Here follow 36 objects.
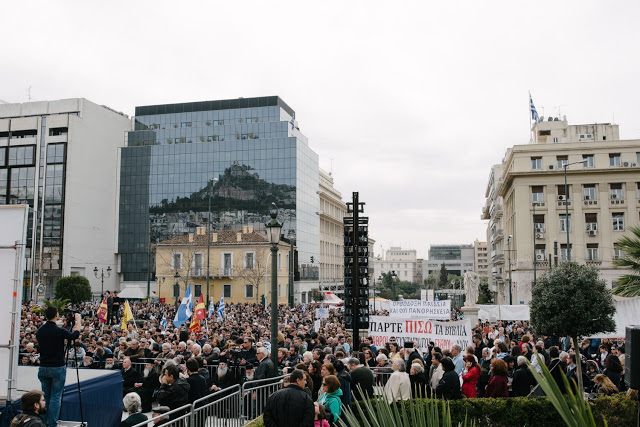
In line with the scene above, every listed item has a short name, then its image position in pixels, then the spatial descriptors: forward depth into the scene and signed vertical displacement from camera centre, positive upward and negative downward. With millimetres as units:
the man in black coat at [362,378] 8875 -1779
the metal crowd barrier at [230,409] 7390 -2179
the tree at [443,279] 126375 -1924
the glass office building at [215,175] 79688 +14818
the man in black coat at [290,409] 6312 -1636
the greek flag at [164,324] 22600 -2278
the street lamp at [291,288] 30112 -1075
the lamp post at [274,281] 10930 -226
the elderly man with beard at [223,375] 10883 -2148
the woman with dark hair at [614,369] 10531 -1922
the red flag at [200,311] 20789 -1617
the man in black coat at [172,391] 7934 -1795
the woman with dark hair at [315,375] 9180 -1793
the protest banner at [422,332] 14062 -1649
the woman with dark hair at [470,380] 9828 -2006
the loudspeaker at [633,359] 4805 -801
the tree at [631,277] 12836 -115
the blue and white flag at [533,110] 56306 +17253
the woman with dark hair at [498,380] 9438 -1913
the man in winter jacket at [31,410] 5328 -1456
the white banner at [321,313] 25984 -2046
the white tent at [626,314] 13352 -1057
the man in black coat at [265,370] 10321 -1917
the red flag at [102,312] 25030 -1989
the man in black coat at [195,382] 8852 -1861
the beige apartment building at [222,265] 64875 +713
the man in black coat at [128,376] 10854 -2187
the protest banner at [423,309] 18734 -1323
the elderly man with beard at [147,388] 10586 -2351
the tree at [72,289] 55219 -1942
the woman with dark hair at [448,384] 9141 -1926
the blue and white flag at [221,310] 26672 -1986
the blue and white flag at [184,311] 21250 -1623
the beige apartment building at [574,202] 48031 +6426
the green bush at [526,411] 8641 -2311
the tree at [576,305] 10484 -663
